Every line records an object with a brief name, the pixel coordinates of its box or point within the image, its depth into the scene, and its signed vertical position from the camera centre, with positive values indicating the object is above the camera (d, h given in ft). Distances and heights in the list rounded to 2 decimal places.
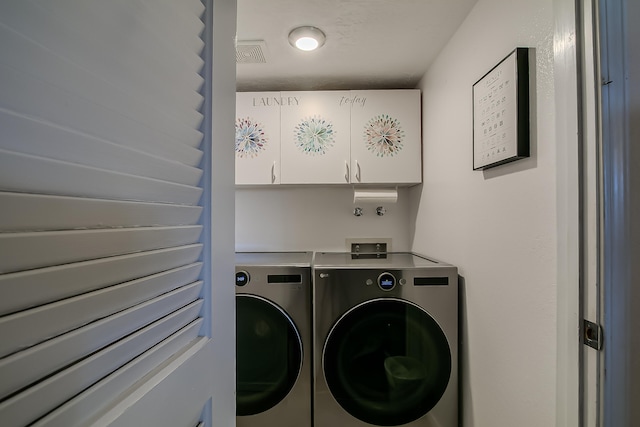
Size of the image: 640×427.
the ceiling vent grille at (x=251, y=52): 4.74 +2.96
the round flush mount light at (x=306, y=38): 4.45 +2.97
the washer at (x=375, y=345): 4.59 -2.11
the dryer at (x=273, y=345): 4.75 -2.20
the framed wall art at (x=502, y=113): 2.95 +1.24
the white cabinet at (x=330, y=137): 5.98 +1.75
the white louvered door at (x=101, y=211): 0.88 +0.02
